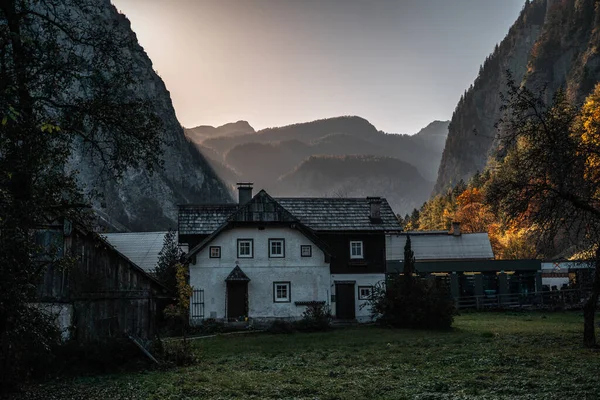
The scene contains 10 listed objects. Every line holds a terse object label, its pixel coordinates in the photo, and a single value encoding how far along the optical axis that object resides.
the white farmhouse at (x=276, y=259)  39.56
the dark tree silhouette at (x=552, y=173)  21.56
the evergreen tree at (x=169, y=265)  42.00
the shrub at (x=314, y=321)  35.66
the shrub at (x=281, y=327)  35.21
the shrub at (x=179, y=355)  21.95
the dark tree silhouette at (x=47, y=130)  13.23
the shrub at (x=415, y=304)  34.03
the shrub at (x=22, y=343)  14.10
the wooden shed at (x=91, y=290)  22.89
